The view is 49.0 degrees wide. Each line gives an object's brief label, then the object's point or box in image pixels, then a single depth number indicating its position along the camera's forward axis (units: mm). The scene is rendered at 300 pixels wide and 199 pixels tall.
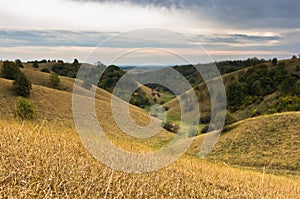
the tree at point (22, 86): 39322
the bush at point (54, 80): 60844
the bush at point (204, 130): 53025
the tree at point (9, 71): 49969
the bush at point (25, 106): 25888
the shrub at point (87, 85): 63944
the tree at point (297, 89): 77625
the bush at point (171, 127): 50856
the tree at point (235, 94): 89000
